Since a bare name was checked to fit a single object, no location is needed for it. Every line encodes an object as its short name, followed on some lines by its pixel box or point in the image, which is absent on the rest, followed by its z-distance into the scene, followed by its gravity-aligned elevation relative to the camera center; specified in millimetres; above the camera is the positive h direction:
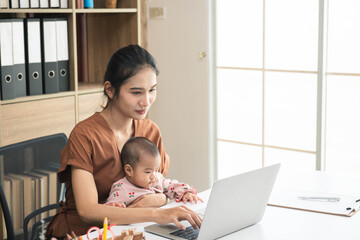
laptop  1419 -452
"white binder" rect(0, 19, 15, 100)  2633 -79
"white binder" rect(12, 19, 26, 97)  2699 -60
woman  1762 -340
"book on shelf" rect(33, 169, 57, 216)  1995 -529
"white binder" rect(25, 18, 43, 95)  2766 -59
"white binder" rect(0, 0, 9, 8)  2654 +205
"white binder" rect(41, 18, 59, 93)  2850 -65
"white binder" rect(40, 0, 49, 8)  2844 +217
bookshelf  2713 -237
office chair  1869 -415
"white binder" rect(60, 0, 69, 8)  2917 +219
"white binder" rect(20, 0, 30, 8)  2744 +209
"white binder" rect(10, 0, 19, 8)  2701 +209
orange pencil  1205 -420
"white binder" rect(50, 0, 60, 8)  2877 +221
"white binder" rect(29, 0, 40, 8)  2791 +212
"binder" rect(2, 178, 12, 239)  1855 -499
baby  1794 -457
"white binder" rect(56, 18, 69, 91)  2918 -42
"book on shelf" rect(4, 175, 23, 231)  1868 -555
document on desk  1702 -526
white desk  1504 -535
